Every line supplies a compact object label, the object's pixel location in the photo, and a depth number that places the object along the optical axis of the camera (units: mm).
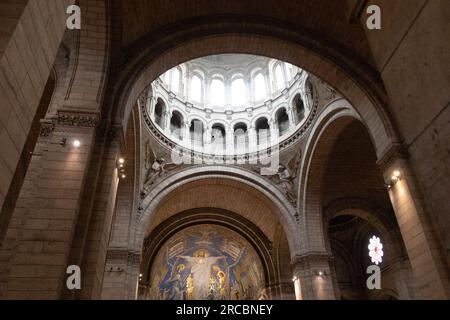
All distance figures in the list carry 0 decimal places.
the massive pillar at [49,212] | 5043
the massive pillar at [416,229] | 6344
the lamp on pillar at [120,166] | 7349
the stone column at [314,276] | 13838
